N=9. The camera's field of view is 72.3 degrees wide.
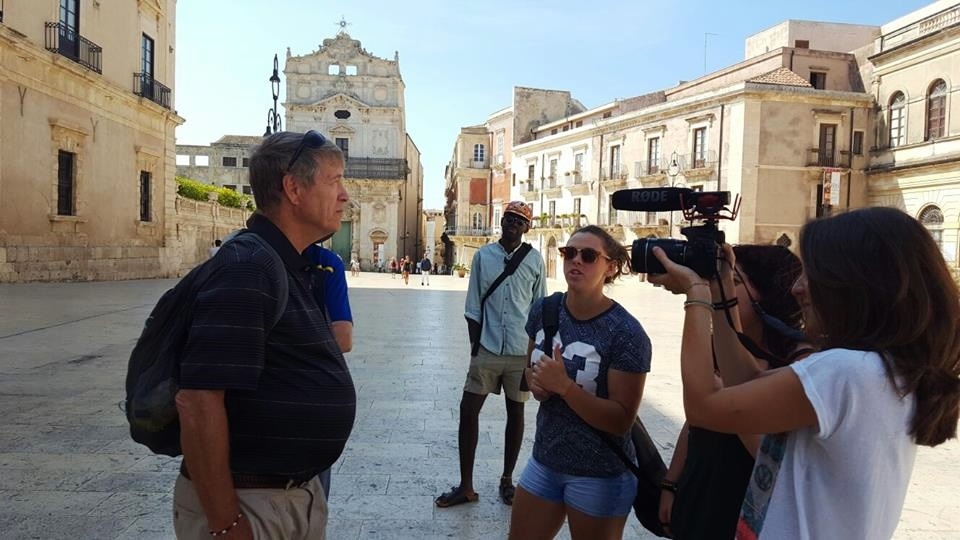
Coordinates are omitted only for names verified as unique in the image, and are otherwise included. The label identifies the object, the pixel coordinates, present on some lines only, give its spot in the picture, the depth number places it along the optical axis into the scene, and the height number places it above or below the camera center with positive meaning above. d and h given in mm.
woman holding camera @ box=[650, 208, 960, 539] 1331 -300
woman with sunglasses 2281 -626
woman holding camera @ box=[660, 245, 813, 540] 1728 -306
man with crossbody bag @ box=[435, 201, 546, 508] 3709 -568
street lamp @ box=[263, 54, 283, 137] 10848 +1965
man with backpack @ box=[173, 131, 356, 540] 1514 -360
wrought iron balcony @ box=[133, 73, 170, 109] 22334 +4764
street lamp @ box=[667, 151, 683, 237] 34125 +3534
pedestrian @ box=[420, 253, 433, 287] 35734 -1982
